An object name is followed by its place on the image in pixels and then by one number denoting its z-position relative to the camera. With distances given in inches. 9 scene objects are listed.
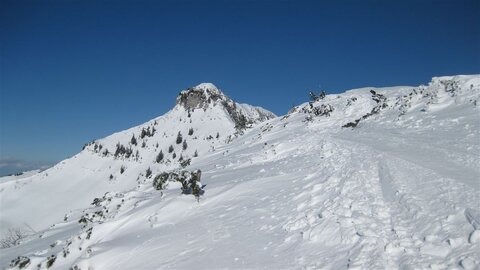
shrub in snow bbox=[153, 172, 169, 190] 658.8
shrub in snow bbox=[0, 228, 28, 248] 723.4
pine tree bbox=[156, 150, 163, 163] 2094.4
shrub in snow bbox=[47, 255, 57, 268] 445.9
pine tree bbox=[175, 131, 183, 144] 2308.6
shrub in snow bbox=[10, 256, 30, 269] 463.5
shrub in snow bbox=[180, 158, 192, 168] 1038.3
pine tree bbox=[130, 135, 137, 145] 2461.7
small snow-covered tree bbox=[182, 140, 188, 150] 2218.0
